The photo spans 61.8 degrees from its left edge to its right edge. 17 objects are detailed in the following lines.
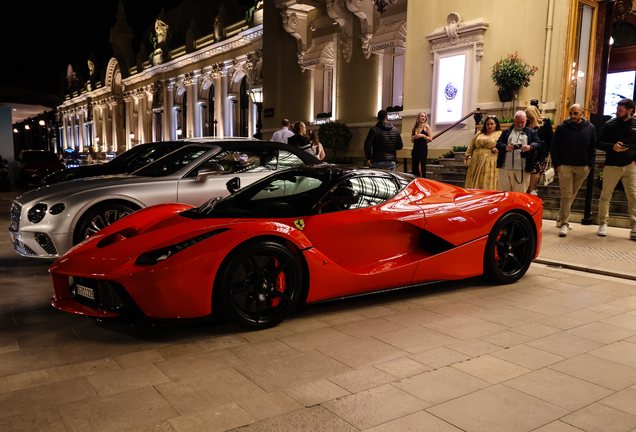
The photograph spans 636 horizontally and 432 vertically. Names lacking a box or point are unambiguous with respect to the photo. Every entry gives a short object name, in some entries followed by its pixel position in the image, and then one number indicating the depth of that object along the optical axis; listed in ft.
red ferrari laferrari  11.96
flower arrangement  42.52
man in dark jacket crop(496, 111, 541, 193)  26.21
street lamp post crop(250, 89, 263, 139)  70.13
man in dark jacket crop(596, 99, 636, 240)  26.05
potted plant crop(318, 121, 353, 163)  64.54
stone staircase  30.83
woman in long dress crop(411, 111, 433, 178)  34.60
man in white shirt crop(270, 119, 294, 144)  37.35
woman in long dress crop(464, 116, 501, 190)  27.91
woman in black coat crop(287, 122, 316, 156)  34.37
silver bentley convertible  18.86
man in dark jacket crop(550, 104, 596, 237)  26.68
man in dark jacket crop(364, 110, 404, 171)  31.40
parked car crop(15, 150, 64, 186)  67.62
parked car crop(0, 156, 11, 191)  61.41
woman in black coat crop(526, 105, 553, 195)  27.71
